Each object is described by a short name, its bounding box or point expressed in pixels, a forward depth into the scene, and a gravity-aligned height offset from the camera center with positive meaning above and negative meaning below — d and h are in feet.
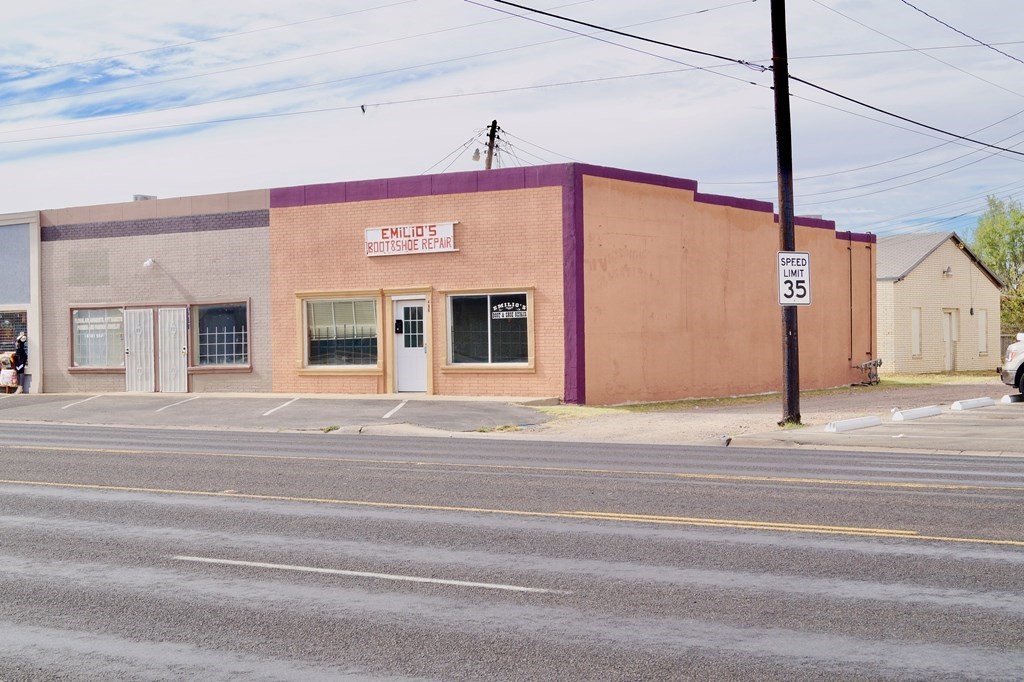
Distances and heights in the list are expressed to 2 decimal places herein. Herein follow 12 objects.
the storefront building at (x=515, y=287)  84.17 +4.35
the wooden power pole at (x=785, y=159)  65.41 +10.76
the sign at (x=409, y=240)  87.04 +8.36
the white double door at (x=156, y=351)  98.48 -0.52
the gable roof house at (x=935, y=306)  139.64 +3.69
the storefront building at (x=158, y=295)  95.71 +4.61
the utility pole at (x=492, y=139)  147.43 +27.65
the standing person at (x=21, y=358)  104.78 -1.05
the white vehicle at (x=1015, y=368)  80.12 -2.74
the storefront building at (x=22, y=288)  104.94 +5.91
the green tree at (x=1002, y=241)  231.71 +19.89
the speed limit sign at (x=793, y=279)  65.31 +3.42
